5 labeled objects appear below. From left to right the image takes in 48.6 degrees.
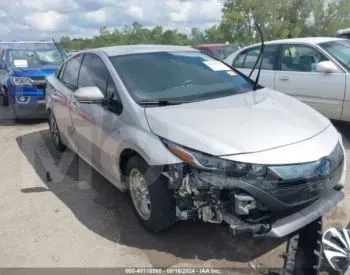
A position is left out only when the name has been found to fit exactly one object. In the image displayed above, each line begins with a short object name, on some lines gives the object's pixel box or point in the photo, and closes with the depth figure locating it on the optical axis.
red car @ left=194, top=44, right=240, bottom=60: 12.48
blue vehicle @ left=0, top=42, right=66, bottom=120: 7.61
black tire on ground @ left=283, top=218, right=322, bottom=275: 2.74
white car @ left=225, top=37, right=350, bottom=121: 5.60
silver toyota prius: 2.74
